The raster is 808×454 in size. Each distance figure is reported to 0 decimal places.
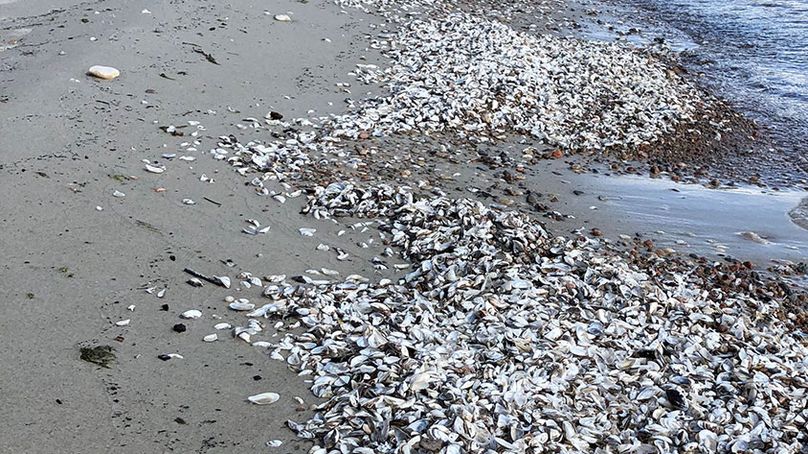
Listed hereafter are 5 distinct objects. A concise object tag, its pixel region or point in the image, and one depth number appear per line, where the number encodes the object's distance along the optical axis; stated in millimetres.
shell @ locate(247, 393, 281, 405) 4141
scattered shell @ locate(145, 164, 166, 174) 6420
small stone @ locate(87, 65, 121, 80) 7809
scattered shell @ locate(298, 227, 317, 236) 5941
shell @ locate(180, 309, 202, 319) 4760
